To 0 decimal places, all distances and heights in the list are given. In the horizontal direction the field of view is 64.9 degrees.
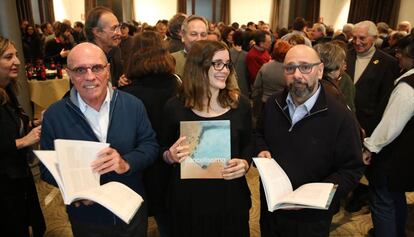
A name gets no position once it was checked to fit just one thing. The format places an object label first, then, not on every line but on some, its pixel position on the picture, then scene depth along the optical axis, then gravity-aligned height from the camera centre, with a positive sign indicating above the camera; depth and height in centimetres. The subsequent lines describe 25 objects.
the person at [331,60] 229 -28
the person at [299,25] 669 -12
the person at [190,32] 303 -13
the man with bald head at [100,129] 152 -53
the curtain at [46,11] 1250 +18
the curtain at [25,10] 1064 +18
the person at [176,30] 381 -14
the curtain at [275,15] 1544 +17
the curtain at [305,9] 1338 +40
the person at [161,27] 731 -21
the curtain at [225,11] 1582 +33
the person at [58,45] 626 -58
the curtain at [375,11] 979 +28
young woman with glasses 174 -61
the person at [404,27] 629 -12
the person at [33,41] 818 -62
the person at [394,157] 199 -89
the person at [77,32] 851 -42
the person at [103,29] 260 -10
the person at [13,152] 190 -79
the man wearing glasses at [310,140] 166 -60
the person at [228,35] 682 -35
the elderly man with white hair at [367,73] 315 -51
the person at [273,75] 376 -64
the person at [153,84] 208 -42
